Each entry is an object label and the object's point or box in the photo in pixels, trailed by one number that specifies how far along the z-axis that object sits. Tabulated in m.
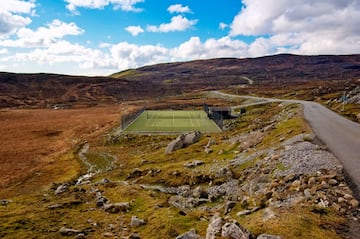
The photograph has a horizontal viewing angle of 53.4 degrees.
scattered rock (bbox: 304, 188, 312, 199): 21.09
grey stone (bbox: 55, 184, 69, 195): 34.83
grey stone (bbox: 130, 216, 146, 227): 22.64
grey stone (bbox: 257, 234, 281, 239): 15.38
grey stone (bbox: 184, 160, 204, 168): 38.98
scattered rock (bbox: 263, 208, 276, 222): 18.44
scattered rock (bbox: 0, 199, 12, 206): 30.55
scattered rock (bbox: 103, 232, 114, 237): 21.36
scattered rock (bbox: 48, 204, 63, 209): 27.81
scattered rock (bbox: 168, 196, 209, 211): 26.84
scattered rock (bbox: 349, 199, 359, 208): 19.30
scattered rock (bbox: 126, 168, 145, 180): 39.62
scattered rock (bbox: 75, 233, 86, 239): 21.16
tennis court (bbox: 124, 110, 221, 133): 81.38
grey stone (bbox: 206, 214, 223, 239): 16.64
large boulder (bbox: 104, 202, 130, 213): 26.35
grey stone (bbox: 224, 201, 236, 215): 23.69
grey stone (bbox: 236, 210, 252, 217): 21.53
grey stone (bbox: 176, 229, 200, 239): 18.03
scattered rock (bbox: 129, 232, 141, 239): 20.59
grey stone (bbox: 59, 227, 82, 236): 21.91
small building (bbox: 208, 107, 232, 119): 97.89
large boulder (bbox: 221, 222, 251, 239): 15.77
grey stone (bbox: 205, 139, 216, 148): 51.12
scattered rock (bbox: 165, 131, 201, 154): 53.09
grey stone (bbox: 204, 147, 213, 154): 46.59
